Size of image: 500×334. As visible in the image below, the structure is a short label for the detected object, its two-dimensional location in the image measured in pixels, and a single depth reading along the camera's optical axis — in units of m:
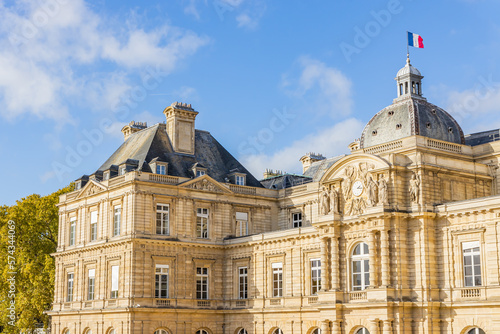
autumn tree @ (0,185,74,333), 50.19
